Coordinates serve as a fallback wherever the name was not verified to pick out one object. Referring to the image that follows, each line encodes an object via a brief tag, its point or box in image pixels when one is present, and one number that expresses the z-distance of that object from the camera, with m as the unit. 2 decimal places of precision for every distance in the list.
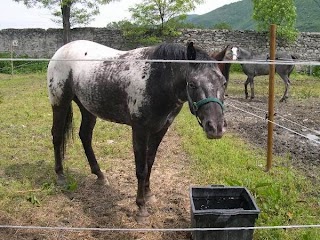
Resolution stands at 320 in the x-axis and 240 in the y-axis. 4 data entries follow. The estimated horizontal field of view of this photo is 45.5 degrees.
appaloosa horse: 3.04
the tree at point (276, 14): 19.92
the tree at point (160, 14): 20.62
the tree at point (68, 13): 21.13
